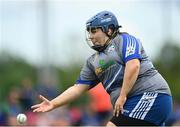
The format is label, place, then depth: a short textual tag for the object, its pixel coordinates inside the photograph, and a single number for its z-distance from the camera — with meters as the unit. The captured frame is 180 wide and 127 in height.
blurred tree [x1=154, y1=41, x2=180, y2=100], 49.62
